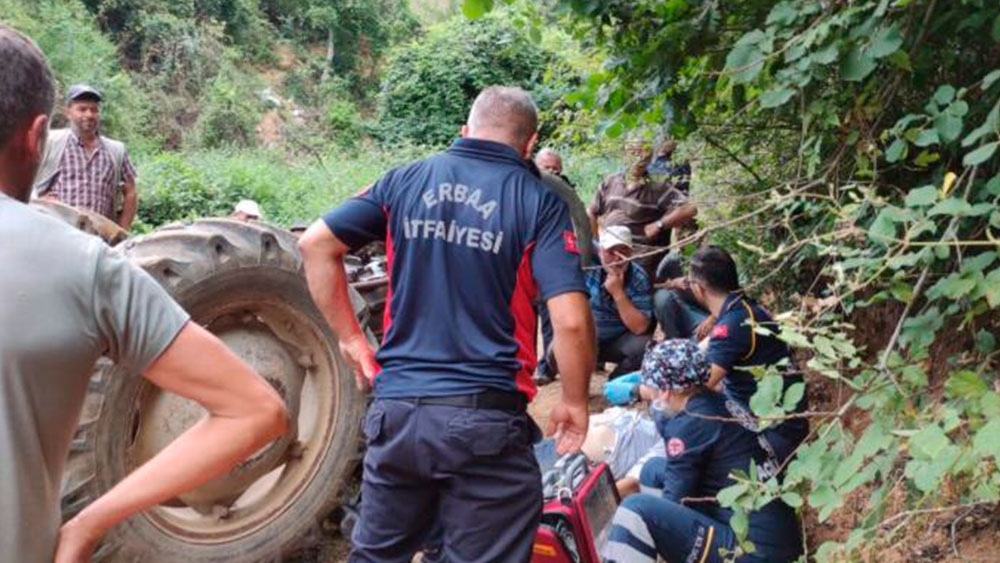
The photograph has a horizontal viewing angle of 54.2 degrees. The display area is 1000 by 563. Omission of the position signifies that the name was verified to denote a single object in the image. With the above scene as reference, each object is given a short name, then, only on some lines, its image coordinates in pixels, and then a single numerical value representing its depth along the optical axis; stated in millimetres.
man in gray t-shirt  1350
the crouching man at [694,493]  3570
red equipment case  3539
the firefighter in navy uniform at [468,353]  2932
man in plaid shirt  5598
